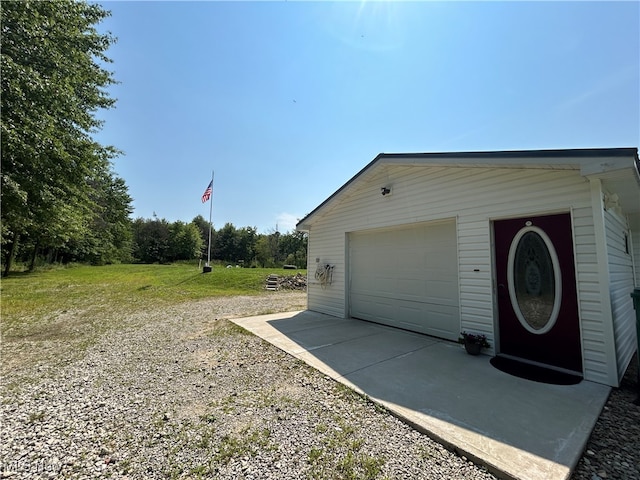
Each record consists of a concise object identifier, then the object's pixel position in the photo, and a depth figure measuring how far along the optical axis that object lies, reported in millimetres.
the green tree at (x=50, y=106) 7328
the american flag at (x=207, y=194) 16656
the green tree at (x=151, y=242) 38438
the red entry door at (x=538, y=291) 3641
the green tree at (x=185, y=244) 37750
